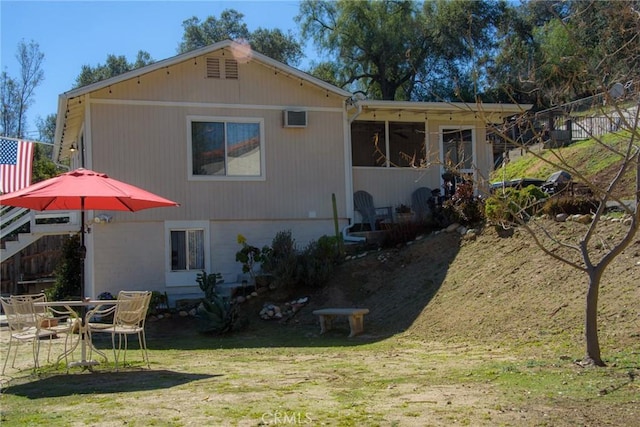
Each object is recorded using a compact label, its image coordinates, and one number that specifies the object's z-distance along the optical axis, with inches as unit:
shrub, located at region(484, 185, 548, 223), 498.3
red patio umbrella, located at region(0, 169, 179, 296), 330.3
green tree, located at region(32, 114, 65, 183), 1052.5
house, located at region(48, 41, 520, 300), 588.1
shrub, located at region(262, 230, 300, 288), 553.3
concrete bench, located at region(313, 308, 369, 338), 457.7
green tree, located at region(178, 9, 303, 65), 1553.9
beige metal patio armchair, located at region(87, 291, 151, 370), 332.5
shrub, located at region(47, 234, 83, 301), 640.4
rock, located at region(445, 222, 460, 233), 568.7
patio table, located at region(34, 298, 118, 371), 324.2
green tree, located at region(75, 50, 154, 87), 1603.1
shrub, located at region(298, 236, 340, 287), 554.3
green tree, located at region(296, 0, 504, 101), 1274.6
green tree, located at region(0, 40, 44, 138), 1526.8
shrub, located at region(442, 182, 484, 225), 555.8
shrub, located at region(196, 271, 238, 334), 492.4
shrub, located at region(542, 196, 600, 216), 500.1
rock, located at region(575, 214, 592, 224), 479.5
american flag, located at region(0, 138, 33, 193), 633.6
